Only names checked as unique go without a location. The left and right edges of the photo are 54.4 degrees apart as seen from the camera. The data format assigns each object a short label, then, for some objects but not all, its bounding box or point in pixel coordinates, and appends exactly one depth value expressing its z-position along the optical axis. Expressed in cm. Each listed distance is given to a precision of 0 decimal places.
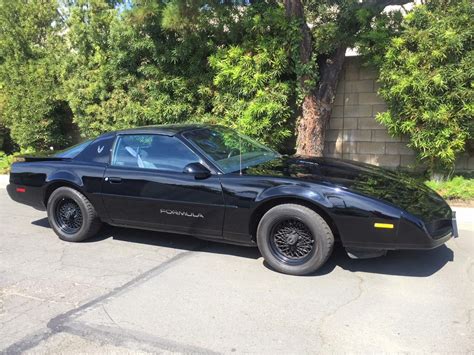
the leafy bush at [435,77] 654
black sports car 398
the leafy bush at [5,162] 1146
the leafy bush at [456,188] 661
